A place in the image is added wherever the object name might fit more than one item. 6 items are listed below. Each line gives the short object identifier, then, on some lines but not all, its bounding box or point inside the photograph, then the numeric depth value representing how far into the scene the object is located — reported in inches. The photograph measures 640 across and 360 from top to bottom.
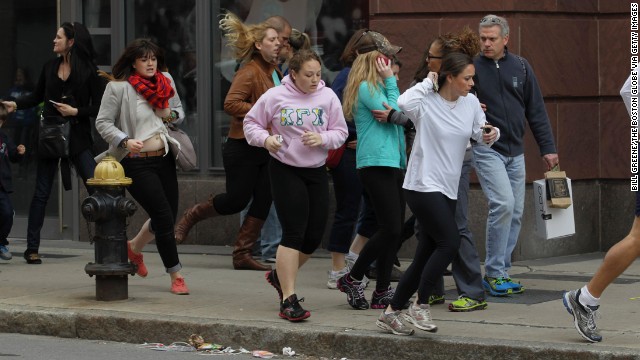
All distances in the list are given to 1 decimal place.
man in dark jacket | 729.0
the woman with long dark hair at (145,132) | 735.7
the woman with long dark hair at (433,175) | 608.4
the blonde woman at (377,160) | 670.5
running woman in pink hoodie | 656.4
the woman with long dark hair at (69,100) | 898.7
